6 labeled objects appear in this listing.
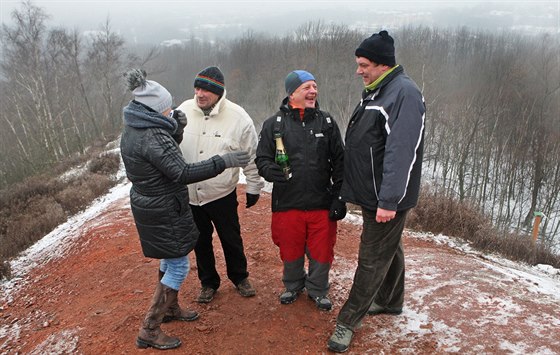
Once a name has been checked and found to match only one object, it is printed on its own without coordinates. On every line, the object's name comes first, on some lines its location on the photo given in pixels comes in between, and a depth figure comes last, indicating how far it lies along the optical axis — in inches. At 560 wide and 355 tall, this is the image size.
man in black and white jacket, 100.9
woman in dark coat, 104.0
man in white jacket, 128.7
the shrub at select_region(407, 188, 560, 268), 253.8
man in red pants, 124.5
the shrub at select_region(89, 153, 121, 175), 532.1
